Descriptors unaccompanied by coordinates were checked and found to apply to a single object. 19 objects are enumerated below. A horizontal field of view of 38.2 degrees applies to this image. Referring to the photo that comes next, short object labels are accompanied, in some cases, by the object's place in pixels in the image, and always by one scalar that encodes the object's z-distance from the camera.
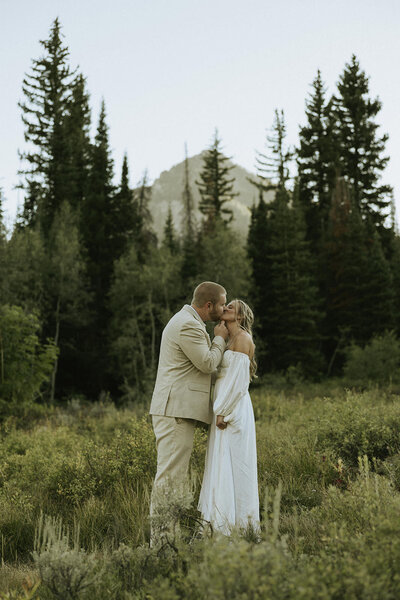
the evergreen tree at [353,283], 35.97
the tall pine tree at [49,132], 43.09
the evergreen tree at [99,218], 40.28
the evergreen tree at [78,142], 43.66
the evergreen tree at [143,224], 41.46
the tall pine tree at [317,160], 46.38
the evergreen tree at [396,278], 36.06
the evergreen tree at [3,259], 33.19
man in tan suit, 5.36
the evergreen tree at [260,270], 35.91
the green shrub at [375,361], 28.16
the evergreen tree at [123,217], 42.56
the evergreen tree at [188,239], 36.77
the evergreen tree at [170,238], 44.49
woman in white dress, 5.28
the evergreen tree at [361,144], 46.72
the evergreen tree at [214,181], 49.28
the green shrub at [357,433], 7.64
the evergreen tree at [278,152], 49.78
